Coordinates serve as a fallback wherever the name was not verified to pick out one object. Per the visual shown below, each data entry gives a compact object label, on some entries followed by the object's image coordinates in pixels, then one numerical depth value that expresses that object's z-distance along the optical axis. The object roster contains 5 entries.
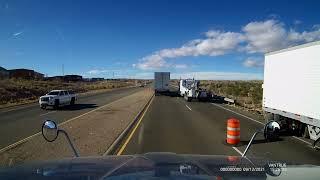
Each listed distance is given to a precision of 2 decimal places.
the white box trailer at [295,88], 7.99
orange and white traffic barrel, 7.74
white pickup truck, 18.15
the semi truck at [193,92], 25.47
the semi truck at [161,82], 34.35
